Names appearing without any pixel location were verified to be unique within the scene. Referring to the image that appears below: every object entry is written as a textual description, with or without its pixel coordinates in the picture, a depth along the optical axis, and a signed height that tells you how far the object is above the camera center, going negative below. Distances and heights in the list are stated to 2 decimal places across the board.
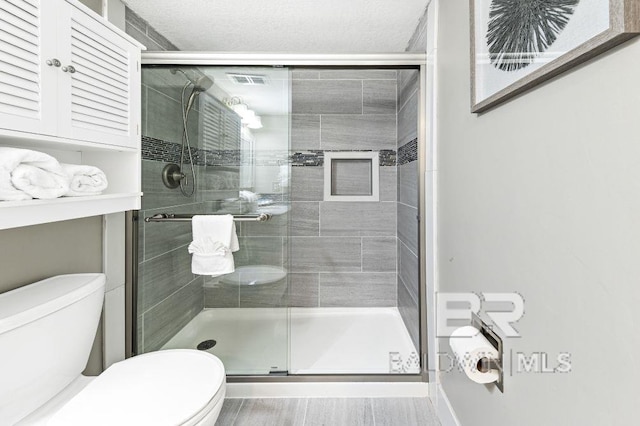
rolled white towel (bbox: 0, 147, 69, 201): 0.91 +0.11
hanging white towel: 1.80 -0.17
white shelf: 0.93 +0.01
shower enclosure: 1.82 +0.02
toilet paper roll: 1.01 -0.44
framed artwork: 0.57 +0.38
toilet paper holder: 1.00 -0.46
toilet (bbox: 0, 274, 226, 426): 1.00 -0.61
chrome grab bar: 1.83 -0.03
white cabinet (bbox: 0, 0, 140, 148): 0.98 +0.49
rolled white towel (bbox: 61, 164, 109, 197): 1.16 +0.12
